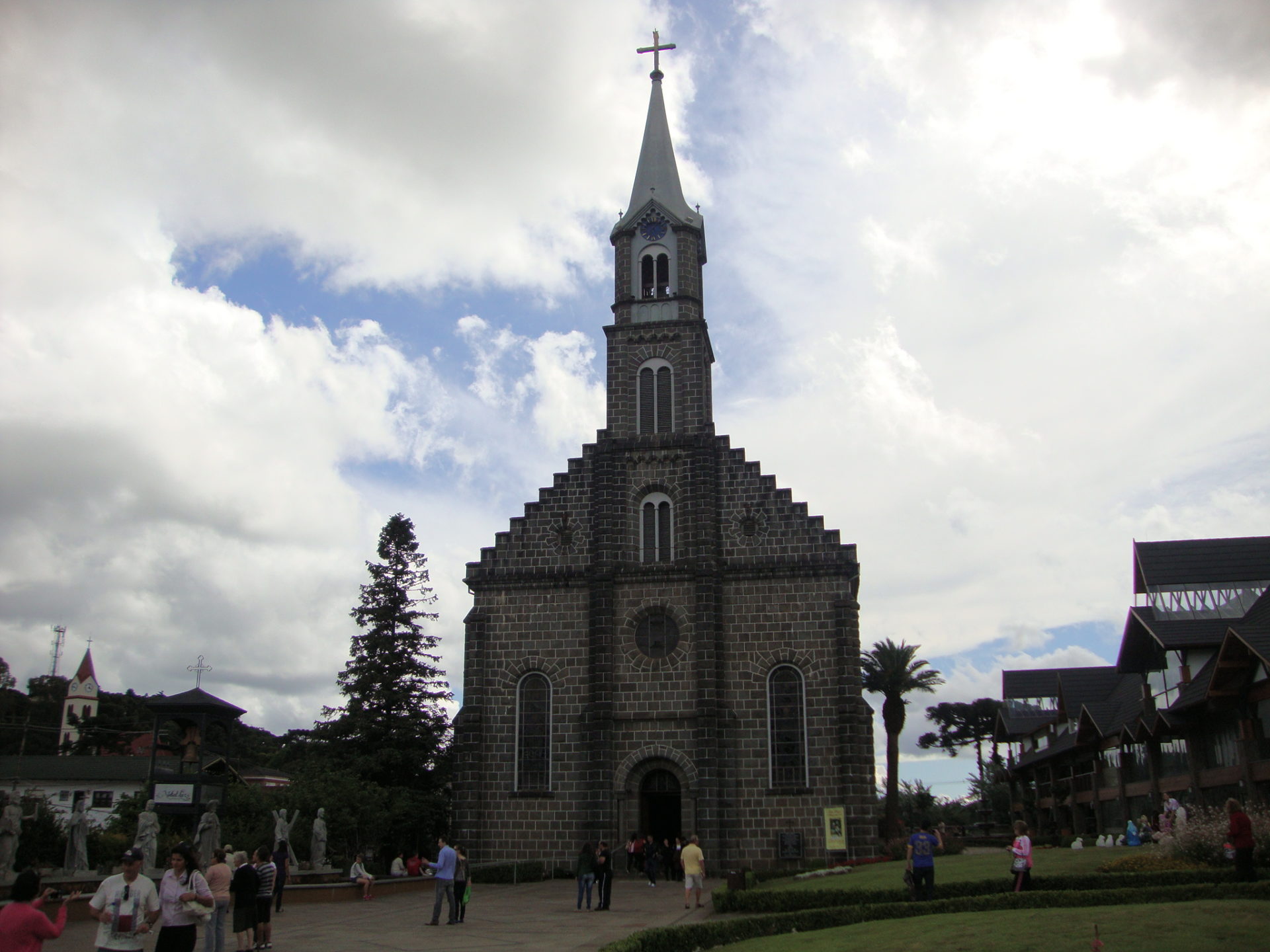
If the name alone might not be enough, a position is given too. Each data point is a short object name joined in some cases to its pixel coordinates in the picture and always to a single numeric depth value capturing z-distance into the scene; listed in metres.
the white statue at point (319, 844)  29.11
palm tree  55.91
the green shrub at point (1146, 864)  20.12
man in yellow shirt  23.52
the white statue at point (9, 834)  21.08
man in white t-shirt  10.66
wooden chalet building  27.52
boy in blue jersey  19.97
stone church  34.31
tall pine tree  44.41
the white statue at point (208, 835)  24.42
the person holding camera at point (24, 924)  9.38
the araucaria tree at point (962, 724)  90.69
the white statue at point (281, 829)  25.38
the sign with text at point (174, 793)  28.97
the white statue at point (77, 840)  23.81
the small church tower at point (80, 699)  94.19
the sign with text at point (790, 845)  33.12
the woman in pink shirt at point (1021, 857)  19.12
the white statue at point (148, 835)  23.81
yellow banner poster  32.81
